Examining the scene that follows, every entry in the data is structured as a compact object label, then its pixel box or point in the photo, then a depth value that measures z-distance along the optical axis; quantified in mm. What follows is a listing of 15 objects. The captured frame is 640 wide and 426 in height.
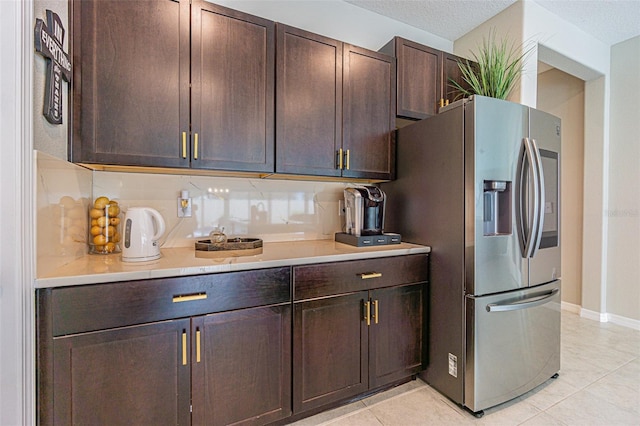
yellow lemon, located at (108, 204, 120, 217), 1593
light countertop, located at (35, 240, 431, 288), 1123
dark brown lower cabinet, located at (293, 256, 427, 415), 1523
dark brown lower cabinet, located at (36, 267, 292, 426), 1094
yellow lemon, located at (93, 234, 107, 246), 1549
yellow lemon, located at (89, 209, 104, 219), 1568
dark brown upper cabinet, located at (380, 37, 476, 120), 2166
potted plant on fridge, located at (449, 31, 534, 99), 2023
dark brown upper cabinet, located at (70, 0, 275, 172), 1376
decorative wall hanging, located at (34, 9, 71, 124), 1102
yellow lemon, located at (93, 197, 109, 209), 1572
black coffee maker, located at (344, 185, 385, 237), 1989
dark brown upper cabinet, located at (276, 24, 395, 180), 1801
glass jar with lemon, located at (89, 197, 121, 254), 1561
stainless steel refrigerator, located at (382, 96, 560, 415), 1617
